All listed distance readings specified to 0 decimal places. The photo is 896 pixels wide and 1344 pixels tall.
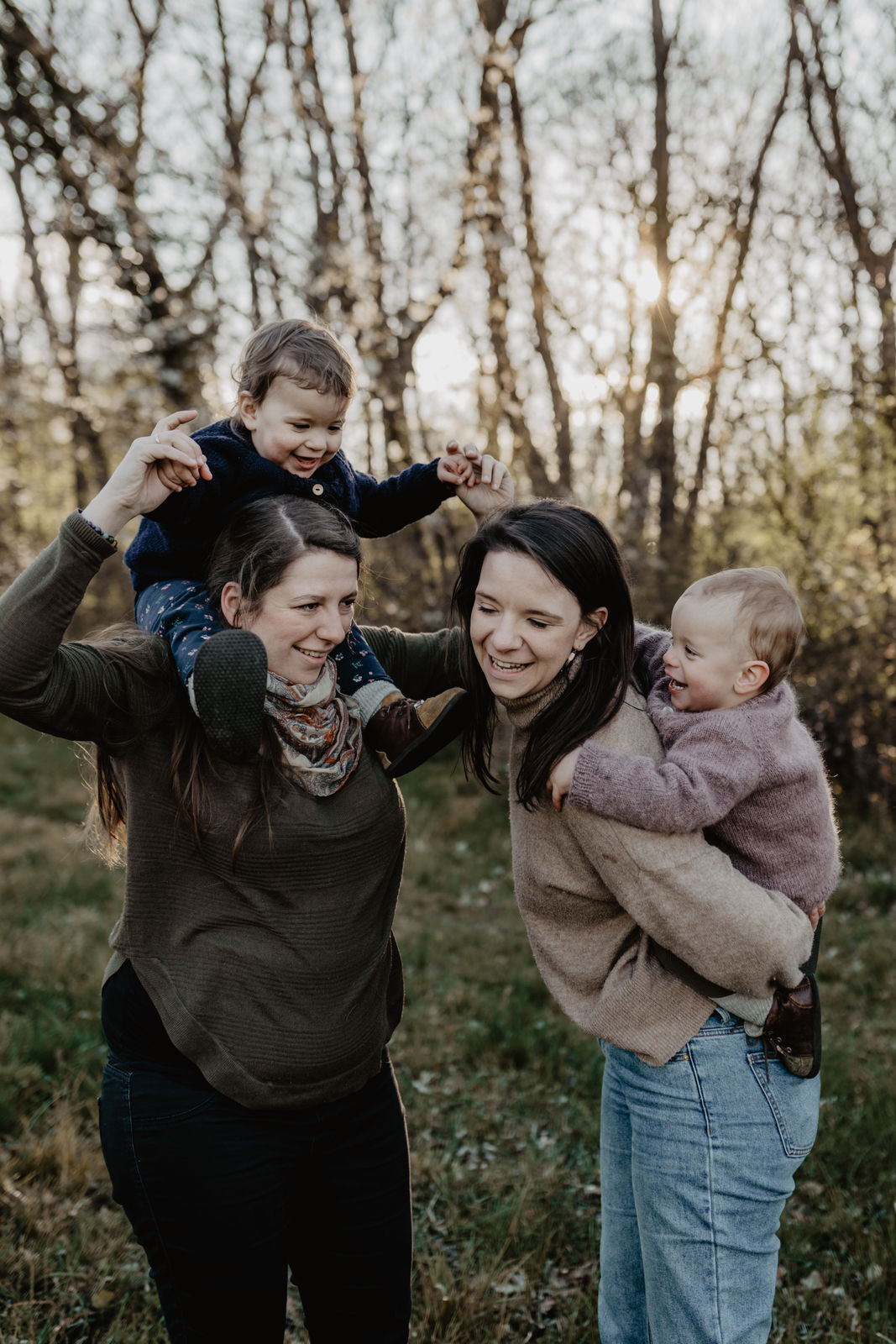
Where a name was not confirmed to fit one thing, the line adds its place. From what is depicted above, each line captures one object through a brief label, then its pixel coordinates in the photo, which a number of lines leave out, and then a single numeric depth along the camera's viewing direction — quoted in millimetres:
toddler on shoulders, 1679
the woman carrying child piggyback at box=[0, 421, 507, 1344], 1764
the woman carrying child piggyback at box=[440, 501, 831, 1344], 1662
